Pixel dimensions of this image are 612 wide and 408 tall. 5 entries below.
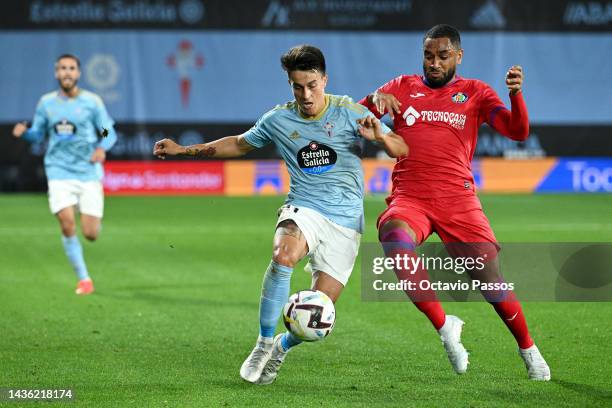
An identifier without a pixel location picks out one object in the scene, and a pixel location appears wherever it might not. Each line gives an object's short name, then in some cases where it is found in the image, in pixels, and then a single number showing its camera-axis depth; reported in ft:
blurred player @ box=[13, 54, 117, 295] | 75.20
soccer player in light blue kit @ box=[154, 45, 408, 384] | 44.29
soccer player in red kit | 45.55
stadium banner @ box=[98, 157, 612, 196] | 158.10
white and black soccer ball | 42.29
